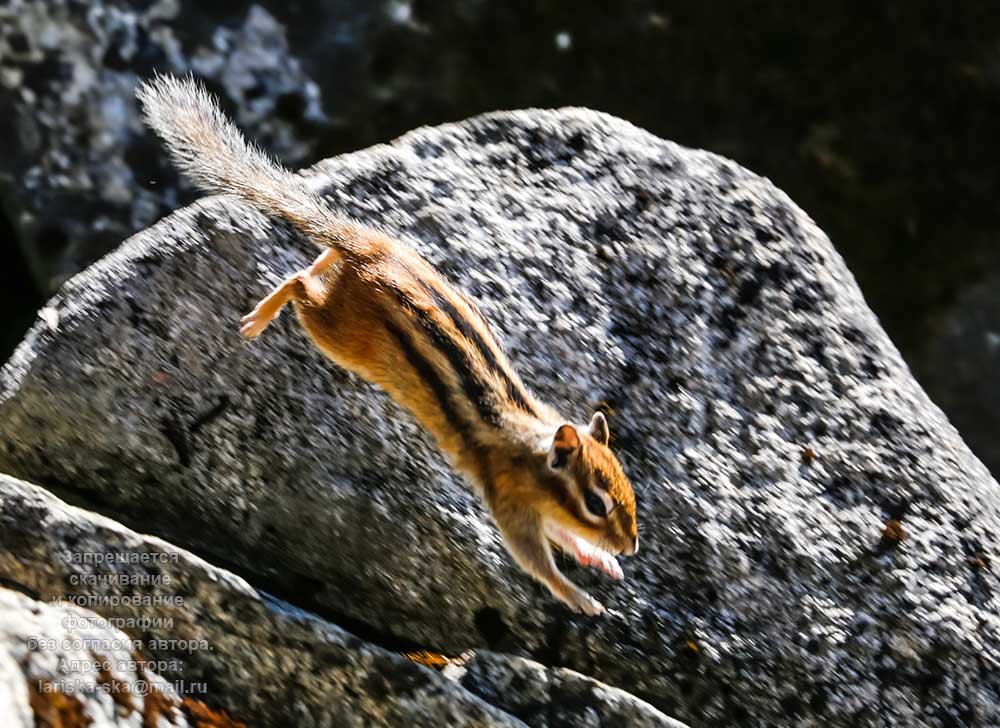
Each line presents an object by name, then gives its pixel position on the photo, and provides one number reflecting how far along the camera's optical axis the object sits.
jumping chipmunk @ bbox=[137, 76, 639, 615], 6.71
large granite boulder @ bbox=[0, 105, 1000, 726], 6.88
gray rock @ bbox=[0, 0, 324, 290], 11.07
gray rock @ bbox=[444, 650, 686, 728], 6.19
